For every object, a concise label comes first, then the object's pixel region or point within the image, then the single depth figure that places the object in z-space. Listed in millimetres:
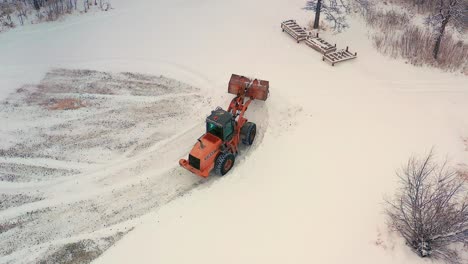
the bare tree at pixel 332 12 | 22478
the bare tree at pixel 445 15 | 19484
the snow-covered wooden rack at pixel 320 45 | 20859
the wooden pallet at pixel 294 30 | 21812
